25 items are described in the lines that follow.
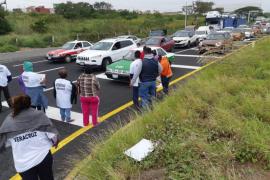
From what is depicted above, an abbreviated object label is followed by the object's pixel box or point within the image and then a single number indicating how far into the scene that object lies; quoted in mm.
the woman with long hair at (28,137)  3938
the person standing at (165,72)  9539
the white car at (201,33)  29083
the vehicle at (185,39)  26375
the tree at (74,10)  50725
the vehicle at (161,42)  21255
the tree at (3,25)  32750
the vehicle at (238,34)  27203
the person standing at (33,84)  7609
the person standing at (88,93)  7168
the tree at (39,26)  35719
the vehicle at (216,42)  15454
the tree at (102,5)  79838
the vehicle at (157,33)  32612
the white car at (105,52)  15406
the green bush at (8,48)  24978
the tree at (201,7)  86625
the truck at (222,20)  49688
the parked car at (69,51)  18891
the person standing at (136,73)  8125
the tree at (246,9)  94844
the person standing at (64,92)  7406
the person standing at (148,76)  8086
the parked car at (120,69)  12031
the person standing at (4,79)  9027
